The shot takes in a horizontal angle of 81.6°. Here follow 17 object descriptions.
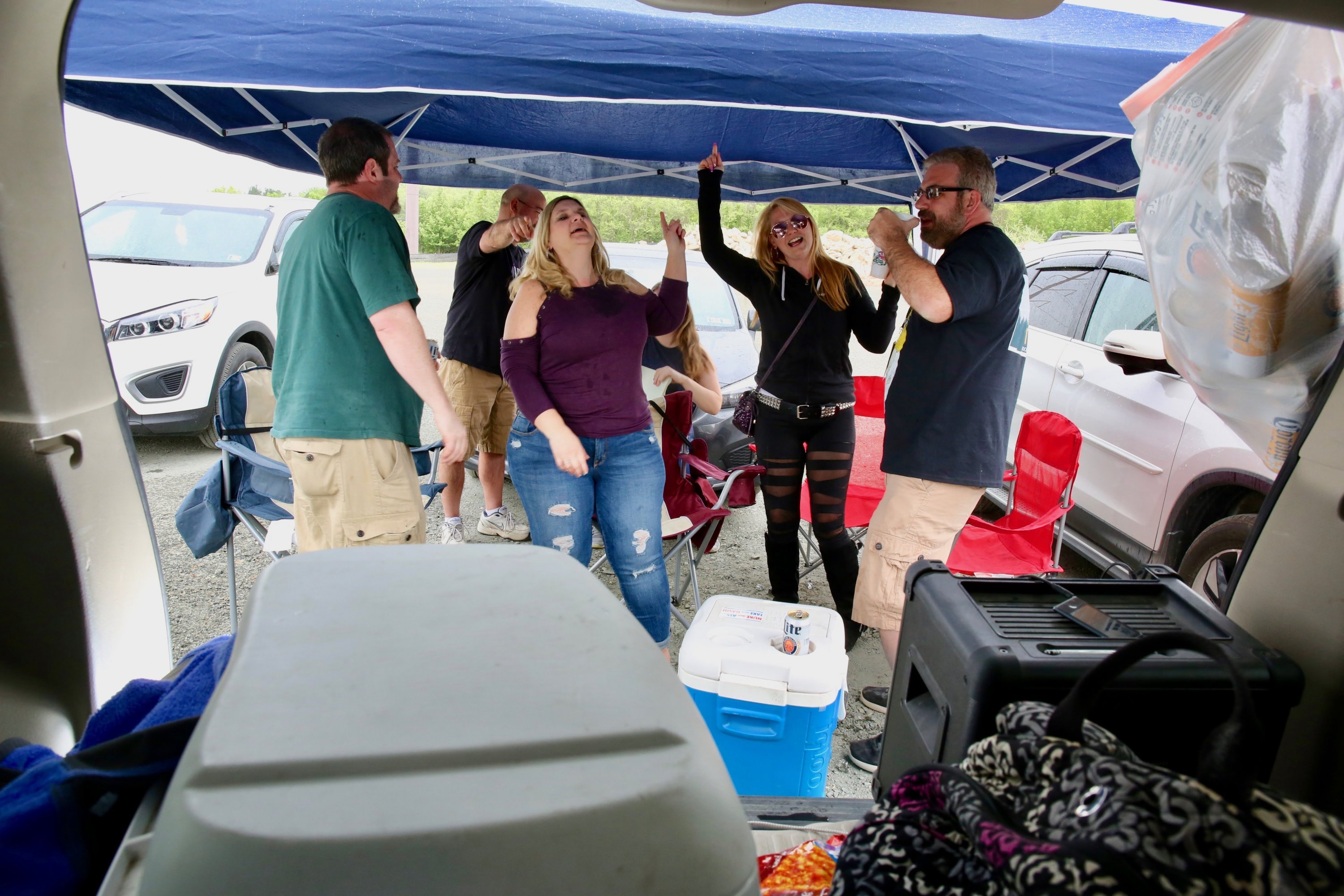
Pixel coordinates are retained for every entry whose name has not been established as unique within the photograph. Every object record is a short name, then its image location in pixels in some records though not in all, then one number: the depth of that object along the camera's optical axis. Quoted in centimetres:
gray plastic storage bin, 53
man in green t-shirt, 231
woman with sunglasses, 311
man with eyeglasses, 241
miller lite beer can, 207
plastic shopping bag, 138
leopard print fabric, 68
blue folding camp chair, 303
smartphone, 123
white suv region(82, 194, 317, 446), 562
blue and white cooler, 200
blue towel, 83
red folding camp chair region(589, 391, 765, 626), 338
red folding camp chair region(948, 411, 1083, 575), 330
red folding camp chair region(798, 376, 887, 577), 389
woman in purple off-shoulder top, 264
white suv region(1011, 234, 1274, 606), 316
